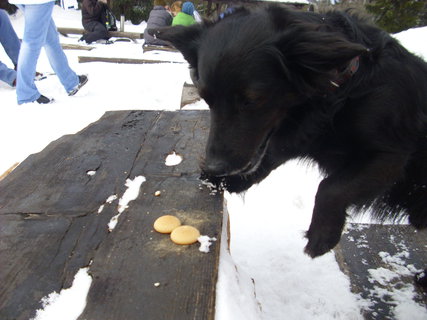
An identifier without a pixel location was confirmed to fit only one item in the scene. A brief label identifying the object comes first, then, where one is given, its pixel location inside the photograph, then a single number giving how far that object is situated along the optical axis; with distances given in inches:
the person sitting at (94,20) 386.9
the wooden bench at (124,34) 418.3
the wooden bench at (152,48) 315.3
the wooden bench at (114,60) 263.4
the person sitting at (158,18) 340.1
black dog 57.6
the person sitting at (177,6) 339.3
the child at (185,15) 294.4
